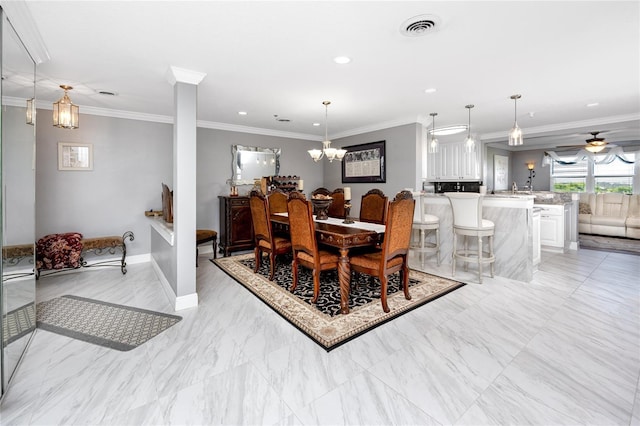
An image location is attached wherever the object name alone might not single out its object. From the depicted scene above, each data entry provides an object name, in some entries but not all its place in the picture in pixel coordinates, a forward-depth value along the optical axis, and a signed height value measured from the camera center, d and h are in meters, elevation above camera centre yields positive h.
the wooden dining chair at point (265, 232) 3.66 -0.30
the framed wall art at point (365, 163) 5.61 +0.94
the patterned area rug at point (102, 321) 2.39 -1.03
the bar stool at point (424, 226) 4.29 -0.24
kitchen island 3.71 -0.31
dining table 2.77 -0.29
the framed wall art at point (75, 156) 4.21 +0.76
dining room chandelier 4.12 +0.82
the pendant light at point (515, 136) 3.64 +0.93
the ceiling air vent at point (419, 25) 2.02 +1.33
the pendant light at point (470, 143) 4.18 +0.96
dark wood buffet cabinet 5.16 -0.29
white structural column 2.89 +0.27
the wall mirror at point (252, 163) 5.73 +0.93
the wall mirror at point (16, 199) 1.79 +0.06
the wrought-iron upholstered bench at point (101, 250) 4.04 -0.63
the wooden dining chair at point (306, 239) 2.85 -0.31
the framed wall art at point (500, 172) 7.94 +1.08
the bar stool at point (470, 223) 3.67 -0.16
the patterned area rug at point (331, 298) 2.50 -0.95
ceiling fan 5.53 +1.28
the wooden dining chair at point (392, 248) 2.64 -0.37
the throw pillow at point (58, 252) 3.63 -0.55
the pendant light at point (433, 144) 4.62 +1.04
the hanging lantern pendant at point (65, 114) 3.12 +1.01
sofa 6.31 -0.08
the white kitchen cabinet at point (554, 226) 5.17 -0.27
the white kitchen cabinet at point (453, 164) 6.56 +1.09
